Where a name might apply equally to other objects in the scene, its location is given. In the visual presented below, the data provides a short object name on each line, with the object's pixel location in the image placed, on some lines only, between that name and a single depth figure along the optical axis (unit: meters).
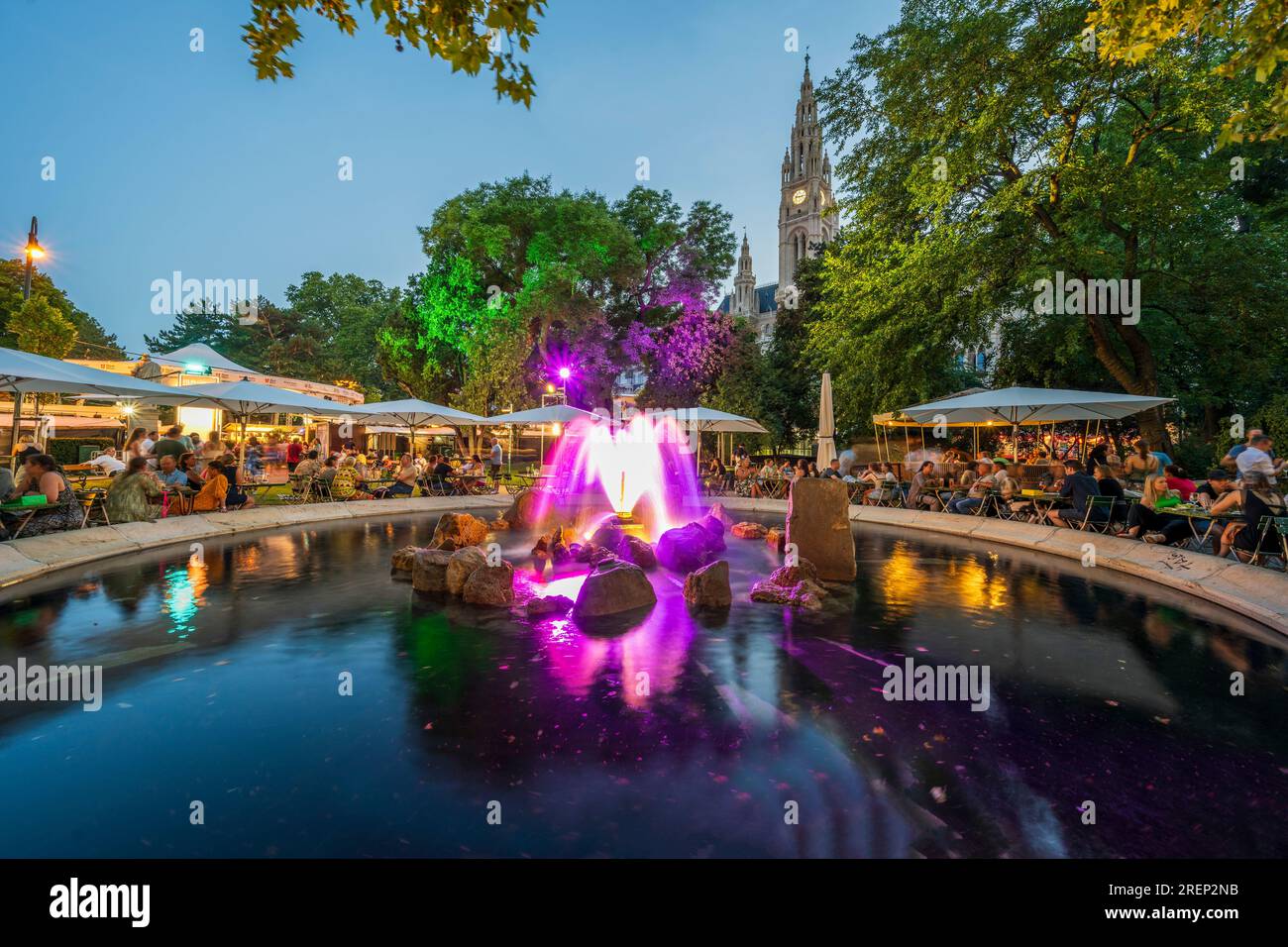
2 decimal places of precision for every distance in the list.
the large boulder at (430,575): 7.77
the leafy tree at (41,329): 24.20
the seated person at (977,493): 13.67
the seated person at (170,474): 11.99
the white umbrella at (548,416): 20.20
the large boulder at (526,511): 13.63
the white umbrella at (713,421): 19.98
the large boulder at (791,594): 7.41
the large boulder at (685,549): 9.16
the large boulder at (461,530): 10.49
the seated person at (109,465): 14.12
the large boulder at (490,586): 7.24
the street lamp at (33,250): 18.58
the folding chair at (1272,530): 7.07
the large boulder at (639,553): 9.29
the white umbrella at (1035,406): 13.18
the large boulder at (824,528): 8.81
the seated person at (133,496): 10.50
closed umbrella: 18.44
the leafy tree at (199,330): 56.88
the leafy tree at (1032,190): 14.96
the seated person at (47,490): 9.27
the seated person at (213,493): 12.70
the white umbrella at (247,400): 14.72
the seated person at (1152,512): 9.86
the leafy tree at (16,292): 31.30
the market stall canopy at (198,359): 22.94
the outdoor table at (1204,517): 8.40
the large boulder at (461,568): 7.63
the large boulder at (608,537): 10.35
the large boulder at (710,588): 7.30
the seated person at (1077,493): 11.02
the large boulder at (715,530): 10.36
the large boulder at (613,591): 6.87
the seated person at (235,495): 13.64
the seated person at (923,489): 15.28
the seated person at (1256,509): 7.73
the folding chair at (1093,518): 10.59
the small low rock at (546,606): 6.87
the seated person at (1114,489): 10.85
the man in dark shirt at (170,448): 12.98
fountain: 14.31
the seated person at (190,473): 12.82
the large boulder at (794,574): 7.96
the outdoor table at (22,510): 8.59
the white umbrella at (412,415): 18.34
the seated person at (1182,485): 10.47
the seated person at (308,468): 16.34
